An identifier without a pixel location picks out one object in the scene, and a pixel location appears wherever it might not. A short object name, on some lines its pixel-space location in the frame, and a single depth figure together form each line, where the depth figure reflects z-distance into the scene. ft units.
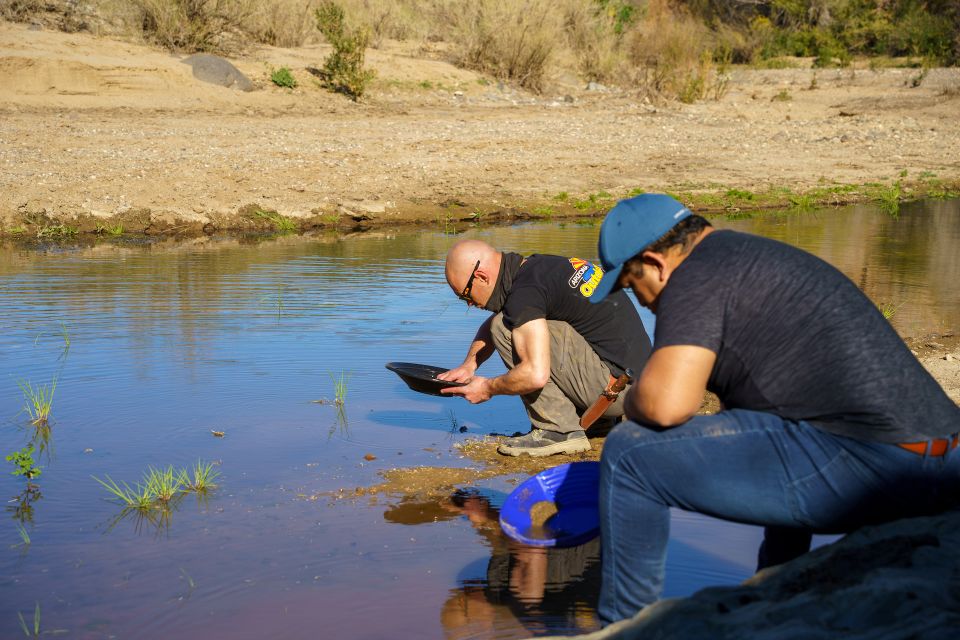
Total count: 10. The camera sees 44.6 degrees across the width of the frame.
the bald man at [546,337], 17.12
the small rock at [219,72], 62.44
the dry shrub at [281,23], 74.43
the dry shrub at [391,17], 81.56
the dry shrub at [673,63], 72.33
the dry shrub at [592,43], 81.66
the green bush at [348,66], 64.03
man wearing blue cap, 9.86
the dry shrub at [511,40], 75.92
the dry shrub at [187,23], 68.49
